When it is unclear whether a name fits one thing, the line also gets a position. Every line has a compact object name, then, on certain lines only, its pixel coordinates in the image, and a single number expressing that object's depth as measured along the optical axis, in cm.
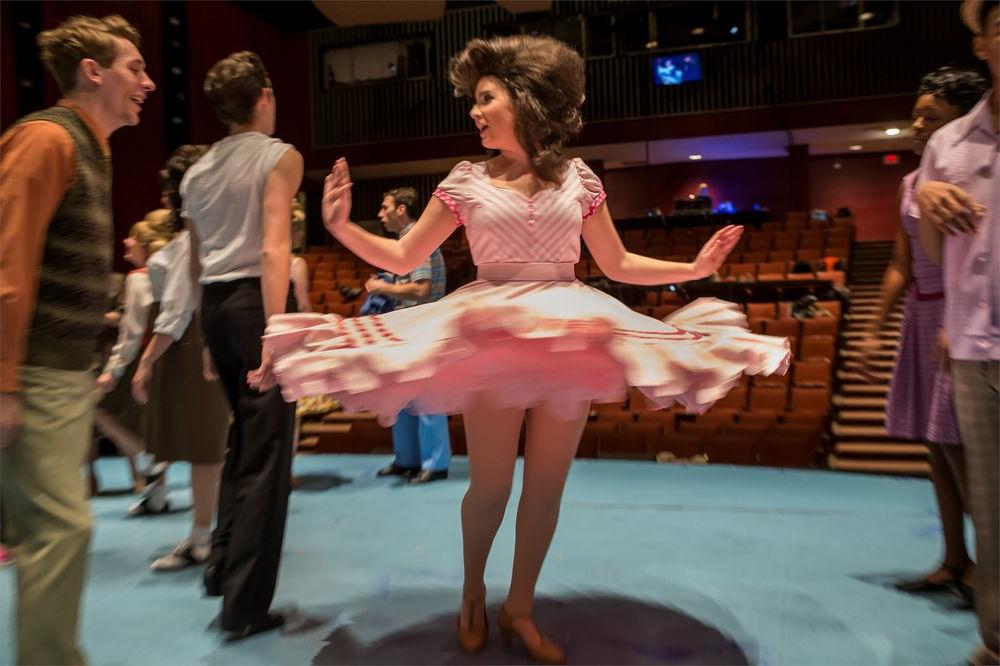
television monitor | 1115
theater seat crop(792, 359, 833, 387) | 520
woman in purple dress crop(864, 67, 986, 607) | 208
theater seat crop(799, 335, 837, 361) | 555
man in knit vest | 122
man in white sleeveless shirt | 185
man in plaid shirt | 353
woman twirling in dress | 136
